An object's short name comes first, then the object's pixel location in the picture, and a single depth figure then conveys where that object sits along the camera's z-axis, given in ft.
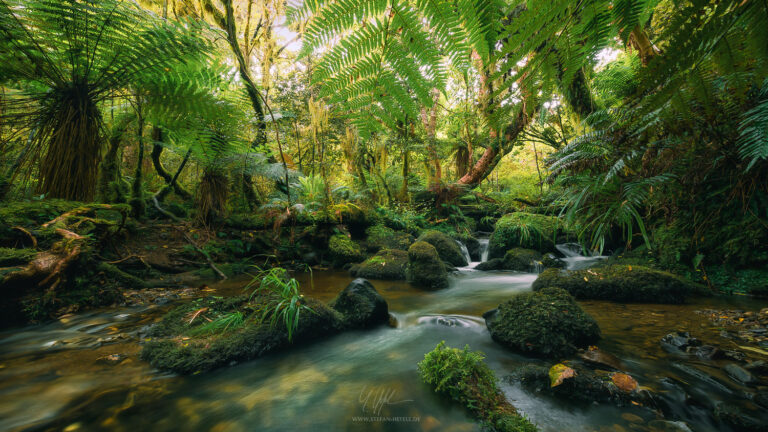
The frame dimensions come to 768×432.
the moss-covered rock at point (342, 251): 20.36
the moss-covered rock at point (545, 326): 7.14
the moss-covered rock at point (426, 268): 15.28
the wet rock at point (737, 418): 4.53
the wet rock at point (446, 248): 20.47
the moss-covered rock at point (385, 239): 22.75
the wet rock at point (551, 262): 17.91
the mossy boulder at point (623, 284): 10.65
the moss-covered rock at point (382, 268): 17.28
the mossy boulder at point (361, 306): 9.38
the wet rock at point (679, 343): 6.93
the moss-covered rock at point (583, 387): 5.26
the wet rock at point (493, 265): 19.40
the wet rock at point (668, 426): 4.58
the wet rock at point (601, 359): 6.40
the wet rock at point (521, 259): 18.33
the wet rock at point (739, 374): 5.55
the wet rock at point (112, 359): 6.48
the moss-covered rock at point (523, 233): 20.62
